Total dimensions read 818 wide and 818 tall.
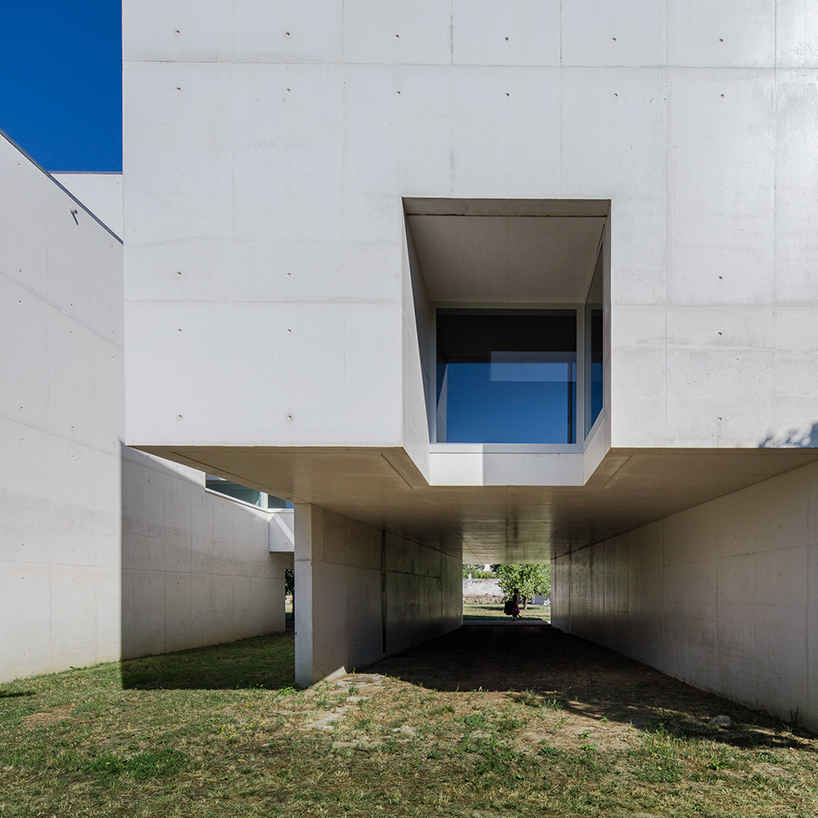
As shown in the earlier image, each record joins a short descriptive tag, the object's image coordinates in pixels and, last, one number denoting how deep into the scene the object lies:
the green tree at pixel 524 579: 45.41
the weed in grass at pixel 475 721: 8.31
